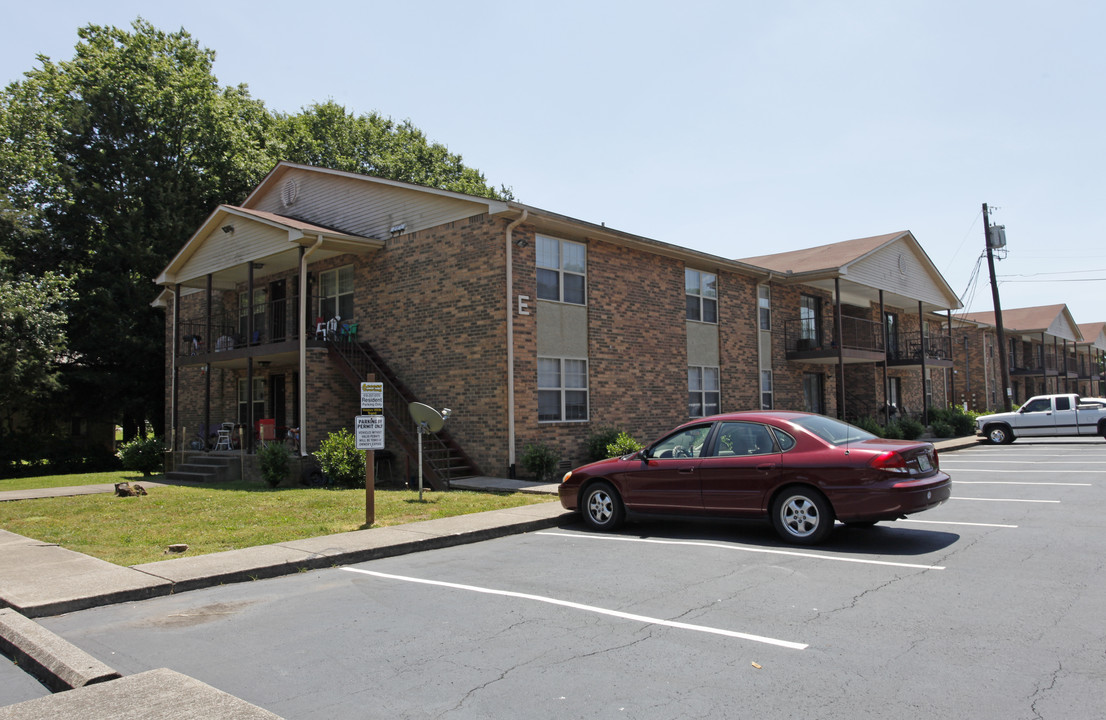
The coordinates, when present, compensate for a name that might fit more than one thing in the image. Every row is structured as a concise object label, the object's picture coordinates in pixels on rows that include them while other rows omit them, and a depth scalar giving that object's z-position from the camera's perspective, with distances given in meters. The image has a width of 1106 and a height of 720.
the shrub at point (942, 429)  29.45
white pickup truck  25.85
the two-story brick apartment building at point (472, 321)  16.30
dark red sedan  8.08
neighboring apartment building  41.59
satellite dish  12.21
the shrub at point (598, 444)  17.20
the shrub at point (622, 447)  16.69
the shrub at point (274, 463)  16.48
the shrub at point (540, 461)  15.59
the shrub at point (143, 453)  21.39
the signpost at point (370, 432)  10.34
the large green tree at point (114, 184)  28.16
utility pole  31.63
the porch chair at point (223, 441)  20.67
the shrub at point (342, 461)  15.43
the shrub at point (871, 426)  24.08
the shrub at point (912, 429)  26.62
